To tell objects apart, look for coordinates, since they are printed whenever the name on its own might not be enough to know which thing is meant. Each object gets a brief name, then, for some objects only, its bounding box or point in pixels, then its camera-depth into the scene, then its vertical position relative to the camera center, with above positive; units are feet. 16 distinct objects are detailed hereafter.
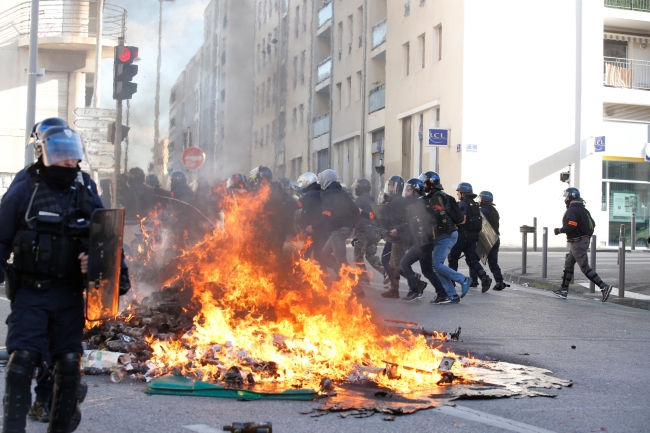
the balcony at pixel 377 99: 112.57 +20.26
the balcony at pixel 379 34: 112.68 +29.19
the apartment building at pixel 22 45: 80.89 +18.94
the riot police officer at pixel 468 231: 44.34 +0.87
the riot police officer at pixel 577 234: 41.75 +0.83
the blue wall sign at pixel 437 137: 83.35 +11.00
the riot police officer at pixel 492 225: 46.06 +1.25
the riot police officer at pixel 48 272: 13.29 -0.57
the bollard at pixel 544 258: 51.77 -0.54
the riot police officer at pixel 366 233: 44.68 +0.64
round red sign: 58.08 +5.84
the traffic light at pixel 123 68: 48.16 +9.92
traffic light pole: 49.01 +5.75
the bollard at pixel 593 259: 46.50 -0.49
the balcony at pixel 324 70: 133.35 +28.29
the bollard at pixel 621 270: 43.11 -0.97
